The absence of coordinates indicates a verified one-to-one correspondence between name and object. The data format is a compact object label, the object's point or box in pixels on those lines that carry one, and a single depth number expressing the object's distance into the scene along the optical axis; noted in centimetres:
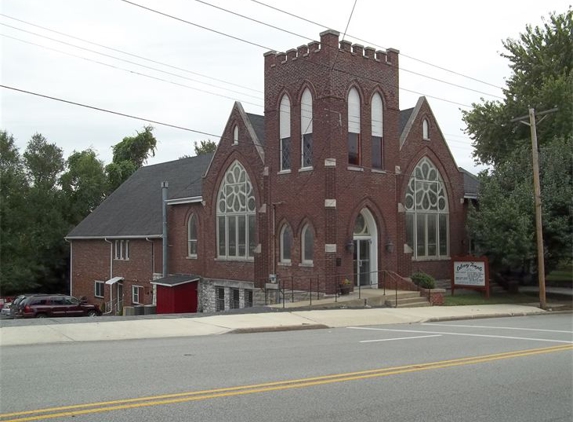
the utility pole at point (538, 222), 2411
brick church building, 2436
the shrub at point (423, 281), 2527
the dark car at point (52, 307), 3027
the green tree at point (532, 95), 3394
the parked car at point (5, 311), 3506
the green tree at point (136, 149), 6644
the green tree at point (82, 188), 5381
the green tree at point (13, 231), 4728
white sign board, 2650
